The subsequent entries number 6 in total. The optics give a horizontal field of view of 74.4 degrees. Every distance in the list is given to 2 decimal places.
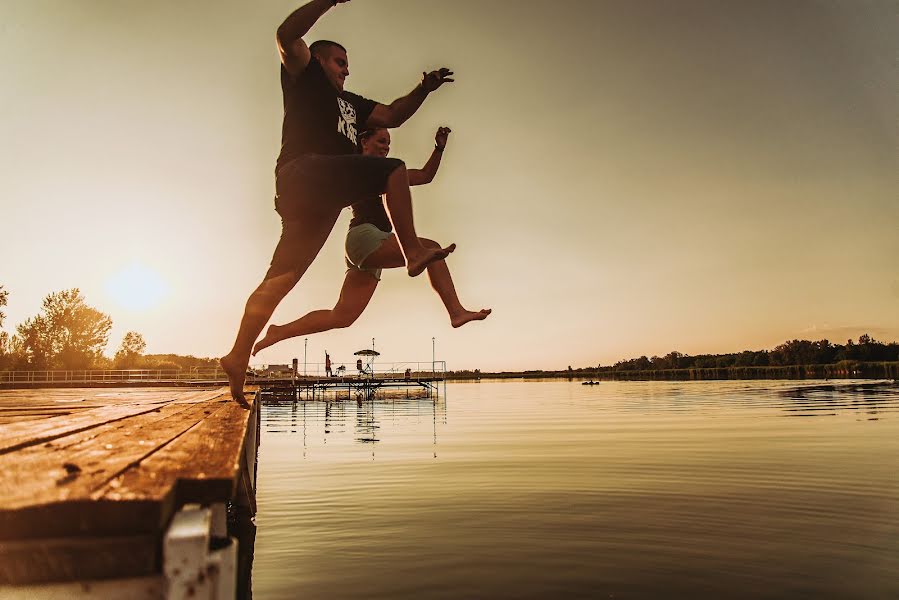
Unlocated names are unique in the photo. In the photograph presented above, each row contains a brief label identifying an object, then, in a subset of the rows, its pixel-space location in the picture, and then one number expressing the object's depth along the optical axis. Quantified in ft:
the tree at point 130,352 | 258.37
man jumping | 9.52
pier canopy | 146.22
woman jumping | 11.92
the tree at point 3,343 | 154.51
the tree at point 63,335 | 204.13
